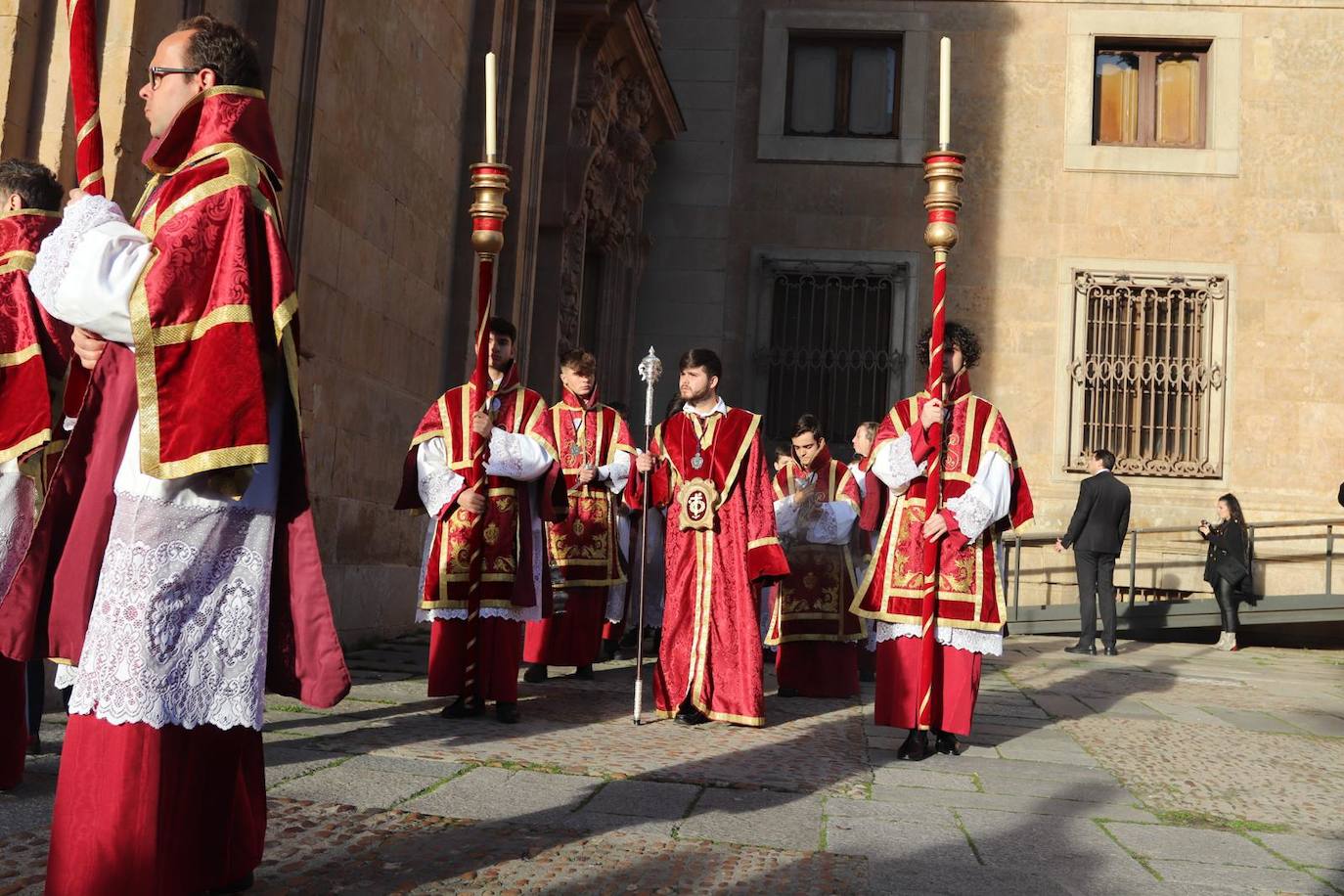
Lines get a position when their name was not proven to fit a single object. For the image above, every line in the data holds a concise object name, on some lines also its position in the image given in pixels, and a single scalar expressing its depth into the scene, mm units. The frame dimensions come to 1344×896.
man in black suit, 12867
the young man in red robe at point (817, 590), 8383
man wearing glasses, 2820
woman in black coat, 14117
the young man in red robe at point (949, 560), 6086
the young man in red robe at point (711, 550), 6762
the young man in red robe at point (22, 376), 4277
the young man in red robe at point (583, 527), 8398
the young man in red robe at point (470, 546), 6488
